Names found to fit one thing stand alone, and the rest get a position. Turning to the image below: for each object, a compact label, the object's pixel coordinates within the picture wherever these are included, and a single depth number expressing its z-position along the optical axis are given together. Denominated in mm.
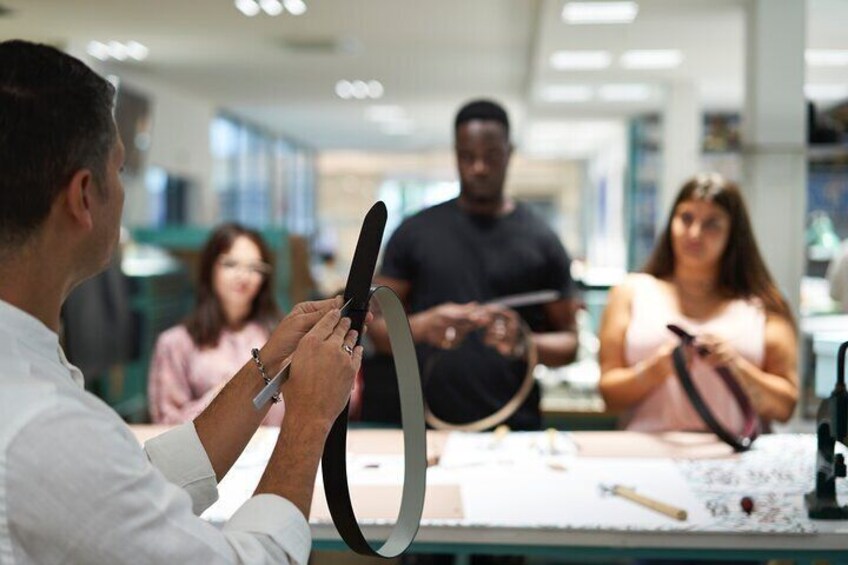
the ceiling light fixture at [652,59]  7406
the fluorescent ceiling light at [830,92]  7073
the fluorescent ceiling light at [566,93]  9402
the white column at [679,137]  9078
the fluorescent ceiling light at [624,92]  9297
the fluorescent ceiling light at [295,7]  6941
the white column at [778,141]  4652
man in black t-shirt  2859
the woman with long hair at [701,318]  2688
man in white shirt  950
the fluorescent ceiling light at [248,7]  7012
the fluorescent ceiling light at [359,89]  11203
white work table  1895
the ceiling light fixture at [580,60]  7361
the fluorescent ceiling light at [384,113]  13547
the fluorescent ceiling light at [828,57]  6147
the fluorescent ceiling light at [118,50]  8836
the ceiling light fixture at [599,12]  5652
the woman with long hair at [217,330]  3080
